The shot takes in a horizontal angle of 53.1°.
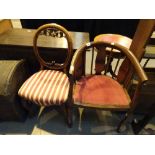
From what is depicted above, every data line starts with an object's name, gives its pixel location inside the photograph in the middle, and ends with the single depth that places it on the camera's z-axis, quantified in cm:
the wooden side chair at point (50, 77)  116
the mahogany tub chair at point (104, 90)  107
